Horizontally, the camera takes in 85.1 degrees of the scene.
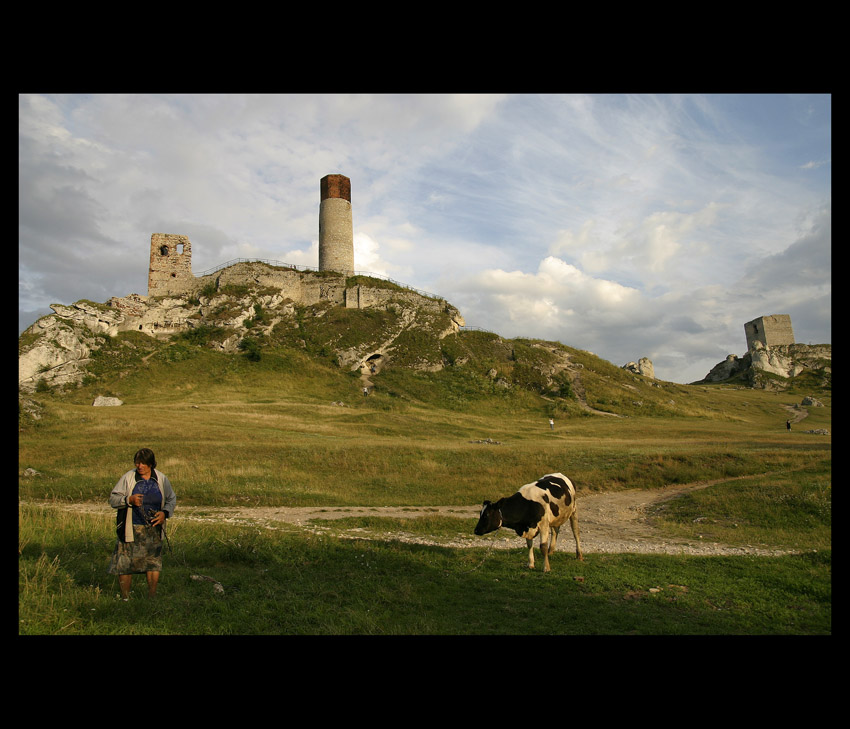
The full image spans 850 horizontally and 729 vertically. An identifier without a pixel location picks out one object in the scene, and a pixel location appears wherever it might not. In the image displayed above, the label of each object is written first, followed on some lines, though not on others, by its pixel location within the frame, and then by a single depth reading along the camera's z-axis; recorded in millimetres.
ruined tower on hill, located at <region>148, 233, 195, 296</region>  71250
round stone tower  79625
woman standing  8023
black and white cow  11688
